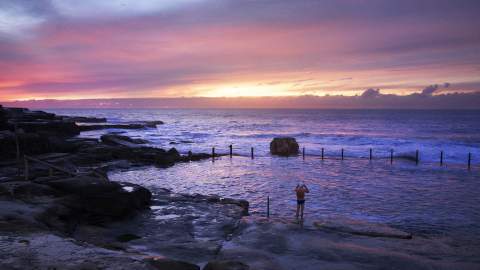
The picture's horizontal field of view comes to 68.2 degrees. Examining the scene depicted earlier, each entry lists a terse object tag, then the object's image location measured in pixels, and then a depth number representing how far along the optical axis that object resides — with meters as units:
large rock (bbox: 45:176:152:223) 14.84
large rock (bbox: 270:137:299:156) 42.75
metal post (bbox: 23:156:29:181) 16.68
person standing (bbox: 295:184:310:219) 16.61
